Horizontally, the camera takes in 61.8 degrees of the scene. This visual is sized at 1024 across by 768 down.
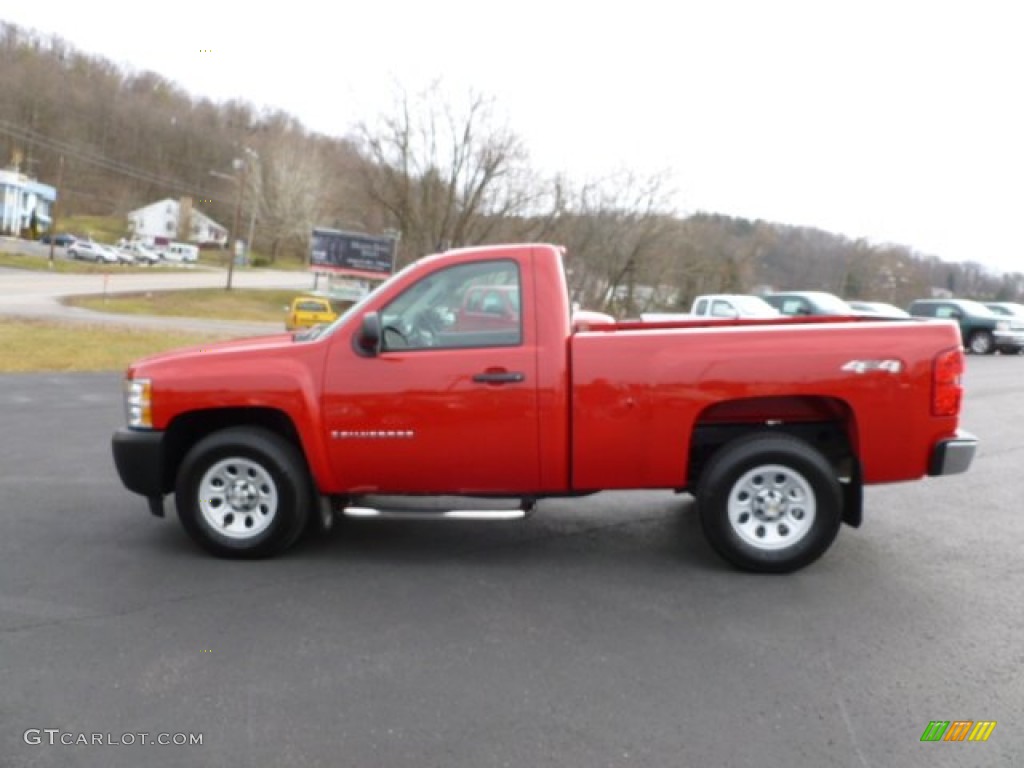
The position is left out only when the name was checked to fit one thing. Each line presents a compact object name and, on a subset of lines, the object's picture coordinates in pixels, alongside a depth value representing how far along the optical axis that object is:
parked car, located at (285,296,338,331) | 30.92
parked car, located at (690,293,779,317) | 25.48
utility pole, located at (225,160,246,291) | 43.56
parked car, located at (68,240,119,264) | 75.25
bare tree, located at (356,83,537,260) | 55.38
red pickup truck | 4.80
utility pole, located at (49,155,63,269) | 65.88
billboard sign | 51.41
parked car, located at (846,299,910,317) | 29.70
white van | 85.06
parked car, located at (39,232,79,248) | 81.28
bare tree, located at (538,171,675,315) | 54.97
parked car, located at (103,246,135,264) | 77.25
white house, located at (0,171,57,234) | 85.38
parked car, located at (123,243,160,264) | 82.31
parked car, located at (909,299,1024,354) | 26.67
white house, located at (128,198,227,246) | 60.69
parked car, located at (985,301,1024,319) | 29.05
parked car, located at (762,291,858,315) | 26.31
